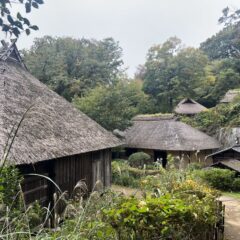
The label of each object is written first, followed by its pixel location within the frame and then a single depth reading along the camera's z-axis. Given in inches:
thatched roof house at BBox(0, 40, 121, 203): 271.6
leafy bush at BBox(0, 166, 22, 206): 193.3
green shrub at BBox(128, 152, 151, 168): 703.2
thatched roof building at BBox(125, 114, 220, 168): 728.7
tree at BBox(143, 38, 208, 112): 1043.1
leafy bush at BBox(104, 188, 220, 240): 118.7
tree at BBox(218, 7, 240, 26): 1330.5
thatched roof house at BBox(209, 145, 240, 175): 582.2
